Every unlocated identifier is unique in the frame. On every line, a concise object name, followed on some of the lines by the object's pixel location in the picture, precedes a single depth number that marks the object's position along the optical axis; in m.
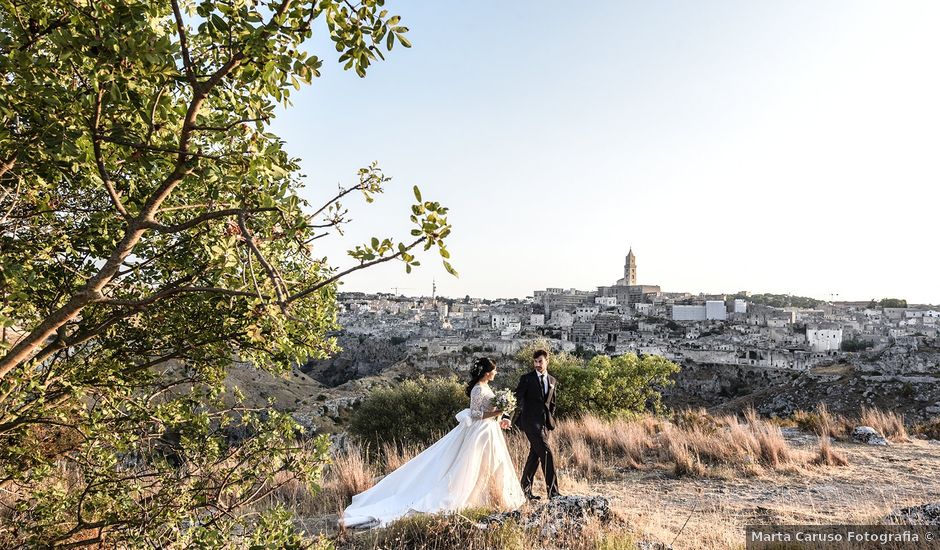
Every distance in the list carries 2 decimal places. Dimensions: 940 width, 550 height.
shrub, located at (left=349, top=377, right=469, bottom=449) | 16.92
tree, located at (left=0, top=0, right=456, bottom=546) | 1.92
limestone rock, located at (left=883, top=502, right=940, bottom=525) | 5.12
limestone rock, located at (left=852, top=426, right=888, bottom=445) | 11.47
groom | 6.56
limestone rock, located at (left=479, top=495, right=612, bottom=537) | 4.92
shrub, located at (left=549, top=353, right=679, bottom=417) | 17.73
